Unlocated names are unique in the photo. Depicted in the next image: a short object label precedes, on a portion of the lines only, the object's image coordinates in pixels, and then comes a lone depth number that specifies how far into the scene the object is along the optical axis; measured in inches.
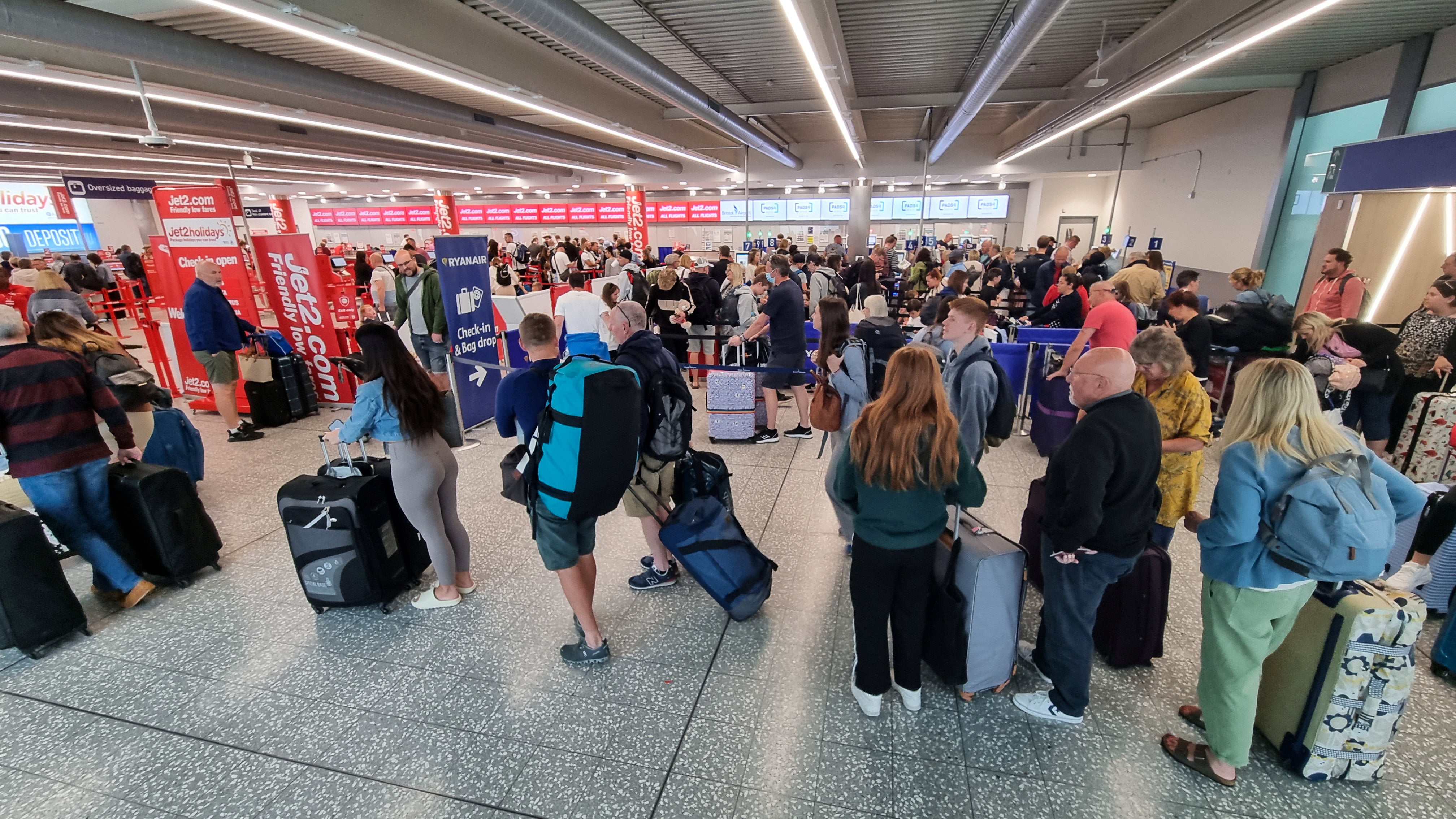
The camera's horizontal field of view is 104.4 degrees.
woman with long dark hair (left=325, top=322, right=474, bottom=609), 104.9
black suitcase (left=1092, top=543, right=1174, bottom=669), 94.9
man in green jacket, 209.3
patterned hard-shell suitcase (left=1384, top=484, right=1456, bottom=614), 105.5
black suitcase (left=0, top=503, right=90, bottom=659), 102.8
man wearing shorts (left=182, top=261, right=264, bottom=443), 207.2
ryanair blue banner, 205.3
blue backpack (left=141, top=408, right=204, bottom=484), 167.3
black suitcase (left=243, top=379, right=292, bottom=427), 232.8
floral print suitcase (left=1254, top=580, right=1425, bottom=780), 72.3
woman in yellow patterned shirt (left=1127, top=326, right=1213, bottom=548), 97.5
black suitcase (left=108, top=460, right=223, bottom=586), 121.6
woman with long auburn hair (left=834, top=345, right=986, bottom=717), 75.5
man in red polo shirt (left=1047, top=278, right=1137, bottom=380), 173.3
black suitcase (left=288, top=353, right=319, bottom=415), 247.1
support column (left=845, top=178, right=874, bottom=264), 703.1
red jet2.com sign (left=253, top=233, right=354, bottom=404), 237.3
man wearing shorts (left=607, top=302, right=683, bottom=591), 107.3
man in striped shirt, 109.6
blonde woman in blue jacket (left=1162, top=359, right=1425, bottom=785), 68.5
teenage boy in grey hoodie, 115.4
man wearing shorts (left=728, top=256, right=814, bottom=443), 203.5
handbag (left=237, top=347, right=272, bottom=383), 236.2
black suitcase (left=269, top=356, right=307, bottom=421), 239.3
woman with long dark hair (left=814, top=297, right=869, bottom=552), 124.8
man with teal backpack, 88.4
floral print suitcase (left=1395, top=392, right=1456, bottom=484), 152.6
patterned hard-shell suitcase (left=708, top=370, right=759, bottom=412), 211.9
